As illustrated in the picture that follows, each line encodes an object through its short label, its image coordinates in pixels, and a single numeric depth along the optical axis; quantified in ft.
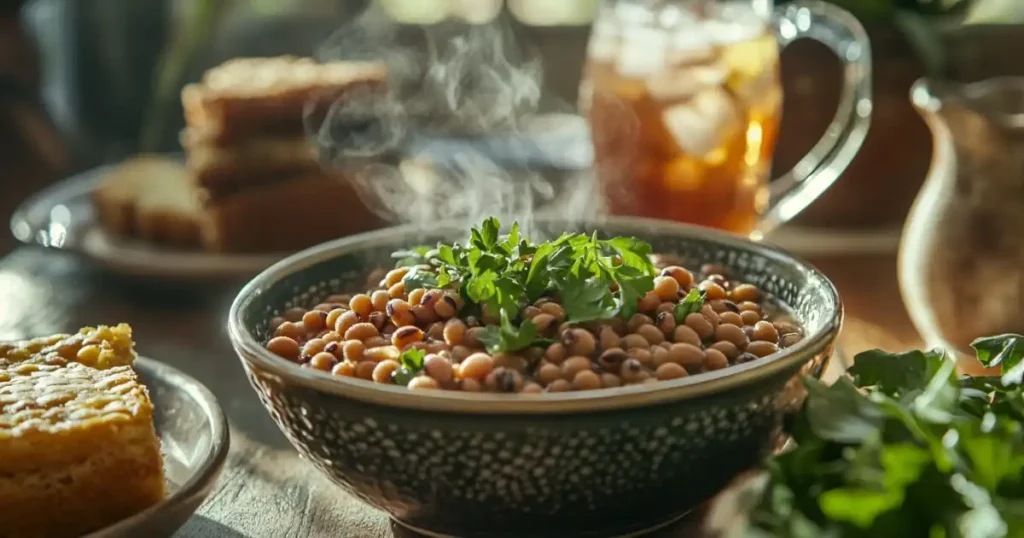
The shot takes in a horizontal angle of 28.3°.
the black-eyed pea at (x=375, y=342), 1.77
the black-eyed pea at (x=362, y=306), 1.83
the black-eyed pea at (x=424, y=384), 1.65
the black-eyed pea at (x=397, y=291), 1.85
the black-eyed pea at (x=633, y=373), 1.66
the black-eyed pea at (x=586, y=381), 1.65
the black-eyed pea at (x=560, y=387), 1.65
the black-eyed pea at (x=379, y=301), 1.84
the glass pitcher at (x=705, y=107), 2.38
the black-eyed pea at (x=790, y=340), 1.80
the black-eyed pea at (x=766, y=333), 1.79
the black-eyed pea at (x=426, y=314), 1.78
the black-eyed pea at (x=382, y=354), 1.73
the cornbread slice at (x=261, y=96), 2.94
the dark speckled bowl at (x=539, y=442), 1.59
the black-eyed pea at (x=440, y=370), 1.67
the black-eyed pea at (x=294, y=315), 1.88
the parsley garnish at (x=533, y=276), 1.74
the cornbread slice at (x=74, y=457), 1.66
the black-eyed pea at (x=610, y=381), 1.66
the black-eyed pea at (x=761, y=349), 1.75
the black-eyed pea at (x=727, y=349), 1.75
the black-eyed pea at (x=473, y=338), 1.72
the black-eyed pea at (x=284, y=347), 1.77
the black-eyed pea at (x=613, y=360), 1.69
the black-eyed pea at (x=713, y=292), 1.87
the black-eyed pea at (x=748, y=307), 1.85
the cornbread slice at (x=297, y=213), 2.71
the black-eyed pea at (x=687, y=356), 1.71
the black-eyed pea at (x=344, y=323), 1.81
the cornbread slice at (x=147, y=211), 2.65
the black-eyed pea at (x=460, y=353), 1.71
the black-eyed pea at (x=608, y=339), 1.71
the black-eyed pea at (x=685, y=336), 1.74
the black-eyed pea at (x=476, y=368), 1.67
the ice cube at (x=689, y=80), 2.38
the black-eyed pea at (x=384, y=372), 1.69
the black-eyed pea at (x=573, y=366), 1.66
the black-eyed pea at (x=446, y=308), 1.77
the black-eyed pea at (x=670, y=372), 1.67
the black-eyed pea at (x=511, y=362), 1.69
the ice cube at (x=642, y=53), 2.40
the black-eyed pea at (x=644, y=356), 1.70
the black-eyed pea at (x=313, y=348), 1.78
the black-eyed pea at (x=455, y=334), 1.73
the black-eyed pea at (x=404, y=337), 1.75
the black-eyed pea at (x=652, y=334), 1.74
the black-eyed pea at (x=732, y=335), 1.77
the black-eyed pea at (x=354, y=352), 1.74
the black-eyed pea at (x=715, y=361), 1.72
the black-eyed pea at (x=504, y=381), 1.64
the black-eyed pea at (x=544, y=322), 1.72
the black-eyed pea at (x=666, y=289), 1.82
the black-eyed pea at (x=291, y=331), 1.82
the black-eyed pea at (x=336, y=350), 1.77
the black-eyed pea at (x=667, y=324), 1.76
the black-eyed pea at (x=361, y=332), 1.78
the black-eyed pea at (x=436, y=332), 1.76
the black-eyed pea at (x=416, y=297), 1.80
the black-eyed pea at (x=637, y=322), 1.76
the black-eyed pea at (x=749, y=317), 1.83
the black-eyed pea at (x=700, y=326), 1.78
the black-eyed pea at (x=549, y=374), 1.67
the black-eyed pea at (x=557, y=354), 1.69
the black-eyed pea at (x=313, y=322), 1.85
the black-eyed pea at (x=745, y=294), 1.89
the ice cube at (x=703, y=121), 2.38
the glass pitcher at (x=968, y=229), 2.08
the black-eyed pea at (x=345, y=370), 1.71
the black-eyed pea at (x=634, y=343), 1.72
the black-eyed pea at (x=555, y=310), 1.73
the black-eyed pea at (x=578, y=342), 1.69
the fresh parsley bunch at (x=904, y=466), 1.48
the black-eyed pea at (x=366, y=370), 1.71
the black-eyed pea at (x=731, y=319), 1.80
